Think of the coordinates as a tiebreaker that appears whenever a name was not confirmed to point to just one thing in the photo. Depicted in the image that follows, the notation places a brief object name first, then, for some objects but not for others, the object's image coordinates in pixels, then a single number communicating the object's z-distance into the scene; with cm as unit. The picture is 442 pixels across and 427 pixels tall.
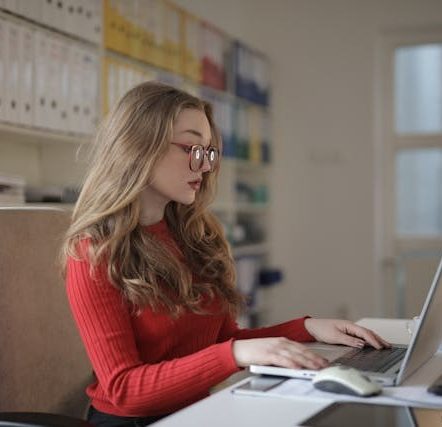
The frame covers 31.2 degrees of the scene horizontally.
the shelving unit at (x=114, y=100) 300
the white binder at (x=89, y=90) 318
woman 142
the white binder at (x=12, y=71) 272
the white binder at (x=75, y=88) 309
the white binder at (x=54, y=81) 296
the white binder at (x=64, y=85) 303
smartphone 125
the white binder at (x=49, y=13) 292
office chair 126
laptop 127
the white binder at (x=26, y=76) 279
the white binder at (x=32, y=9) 279
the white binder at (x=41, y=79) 288
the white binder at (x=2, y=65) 268
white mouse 119
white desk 109
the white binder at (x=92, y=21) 319
